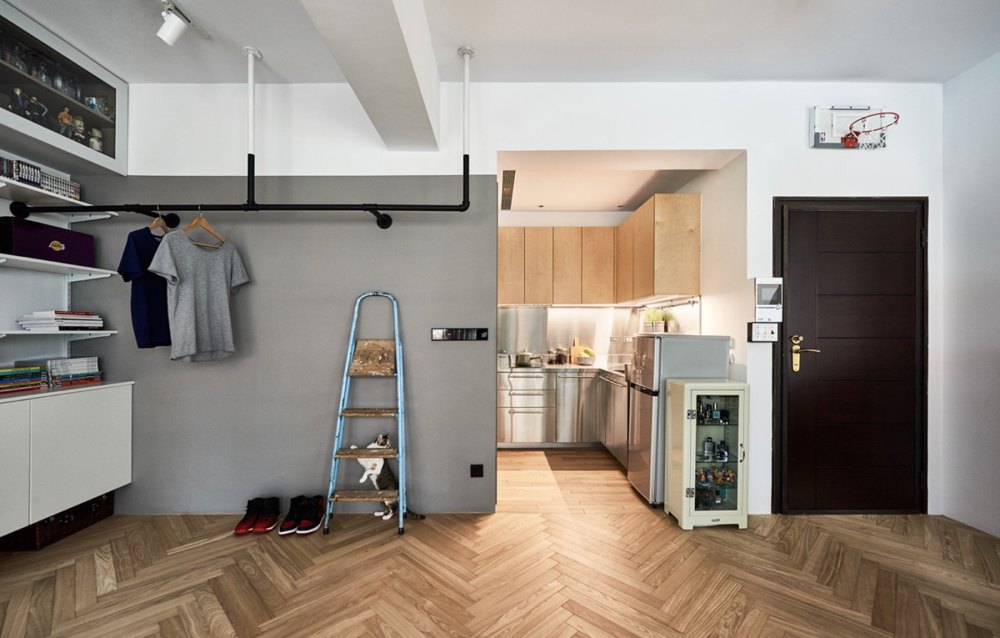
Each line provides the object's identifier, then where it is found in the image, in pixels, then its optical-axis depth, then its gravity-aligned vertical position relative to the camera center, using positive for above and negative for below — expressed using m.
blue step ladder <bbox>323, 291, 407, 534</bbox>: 2.59 -0.57
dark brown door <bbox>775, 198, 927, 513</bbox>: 2.85 -0.27
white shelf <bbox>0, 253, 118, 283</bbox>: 2.24 +0.28
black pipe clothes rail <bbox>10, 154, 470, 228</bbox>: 2.44 +0.64
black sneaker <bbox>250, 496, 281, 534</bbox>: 2.56 -1.22
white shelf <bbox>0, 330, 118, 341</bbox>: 2.54 -0.12
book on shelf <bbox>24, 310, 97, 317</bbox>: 2.45 +0.01
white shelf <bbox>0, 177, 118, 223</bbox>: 2.28 +0.67
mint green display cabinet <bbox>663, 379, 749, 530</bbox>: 2.70 -0.84
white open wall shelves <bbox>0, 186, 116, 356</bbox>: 2.40 +0.16
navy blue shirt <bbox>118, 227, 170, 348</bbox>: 2.43 +0.15
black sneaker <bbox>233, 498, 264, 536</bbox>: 2.55 -1.23
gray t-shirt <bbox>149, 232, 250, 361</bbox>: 2.44 +0.15
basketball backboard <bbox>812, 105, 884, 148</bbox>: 2.84 +1.31
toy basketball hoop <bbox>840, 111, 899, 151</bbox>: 2.82 +1.27
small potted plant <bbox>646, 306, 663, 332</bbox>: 4.16 +0.03
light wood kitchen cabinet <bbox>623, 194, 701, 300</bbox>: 3.52 +0.62
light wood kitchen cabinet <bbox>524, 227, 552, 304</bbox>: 4.82 +0.60
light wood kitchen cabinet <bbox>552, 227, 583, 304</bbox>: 4.82 +0.60
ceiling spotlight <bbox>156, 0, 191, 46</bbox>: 2.09 +1.41
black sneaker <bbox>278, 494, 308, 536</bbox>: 2.55 -1.21
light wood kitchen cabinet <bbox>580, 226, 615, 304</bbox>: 4.82 +0.61
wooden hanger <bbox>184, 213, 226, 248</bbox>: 2.56 +0.54
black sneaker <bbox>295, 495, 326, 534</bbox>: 2.56 -1.20
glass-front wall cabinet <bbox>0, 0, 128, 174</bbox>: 2.16 +1.20
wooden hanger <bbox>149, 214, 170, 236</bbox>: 2.51 +0.53
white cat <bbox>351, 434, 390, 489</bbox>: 2.69 -0.91
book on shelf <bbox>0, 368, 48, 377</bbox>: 2.25 -0.29
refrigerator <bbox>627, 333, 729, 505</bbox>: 2.96 -0.35
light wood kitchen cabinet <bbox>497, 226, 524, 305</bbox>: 4.80 +0.60
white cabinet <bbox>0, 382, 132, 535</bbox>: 2.12 -0.73
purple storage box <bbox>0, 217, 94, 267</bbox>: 2.29 +0.41
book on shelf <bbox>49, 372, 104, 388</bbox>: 2.50 -0.39
